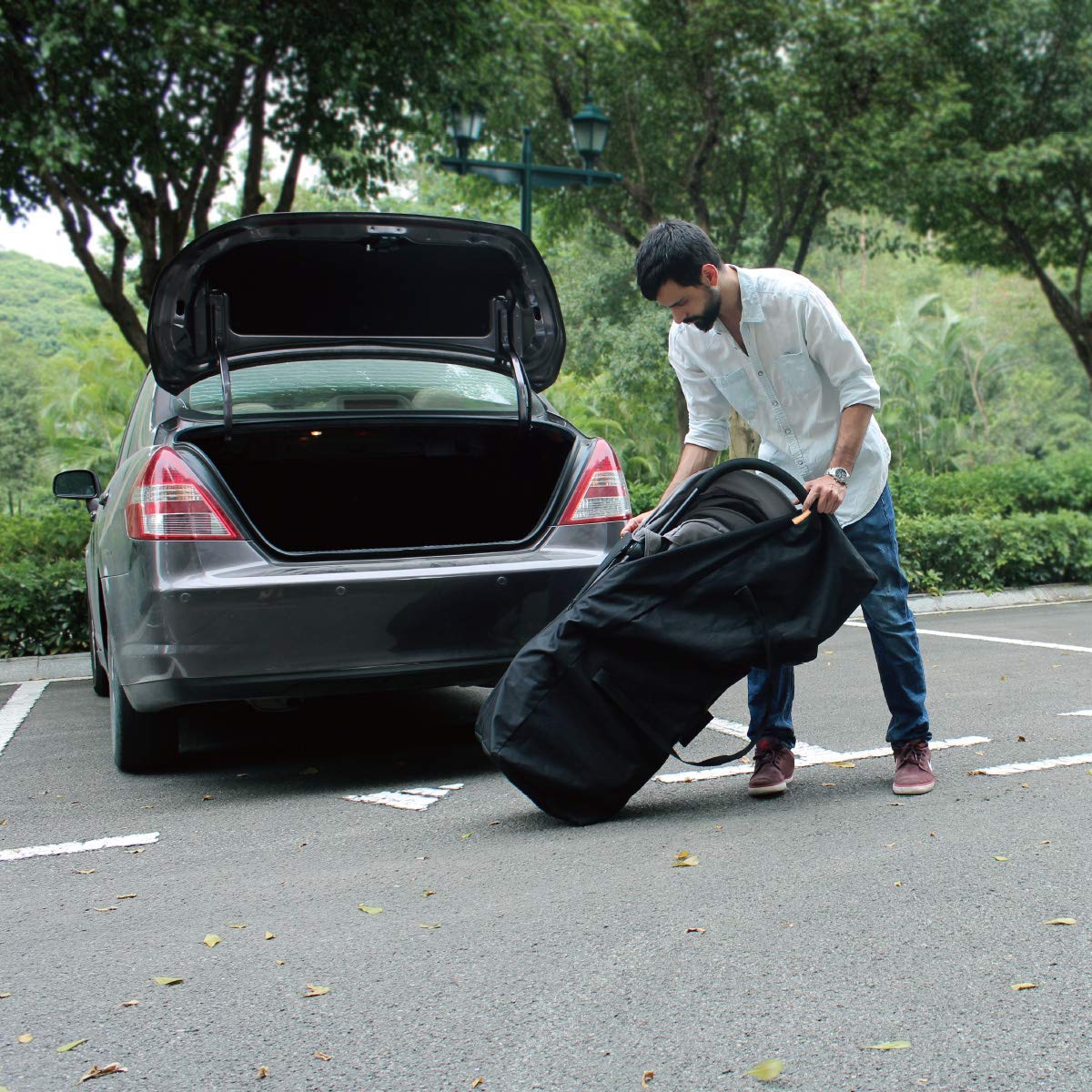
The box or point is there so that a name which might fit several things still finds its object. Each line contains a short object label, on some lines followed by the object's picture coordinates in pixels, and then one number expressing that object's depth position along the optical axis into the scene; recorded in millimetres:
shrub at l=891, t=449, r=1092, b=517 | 11359
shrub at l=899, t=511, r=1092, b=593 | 10172
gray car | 3984
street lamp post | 12242
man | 3658
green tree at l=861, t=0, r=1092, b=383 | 15820
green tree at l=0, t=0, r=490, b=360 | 9859
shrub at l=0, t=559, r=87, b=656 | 7598
